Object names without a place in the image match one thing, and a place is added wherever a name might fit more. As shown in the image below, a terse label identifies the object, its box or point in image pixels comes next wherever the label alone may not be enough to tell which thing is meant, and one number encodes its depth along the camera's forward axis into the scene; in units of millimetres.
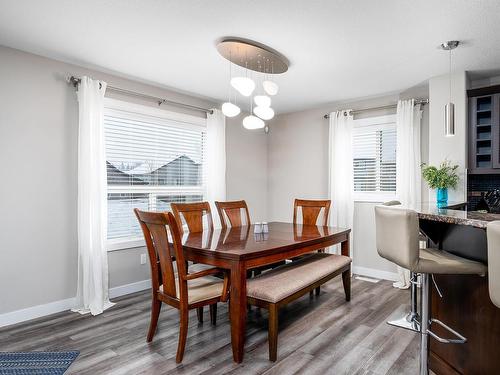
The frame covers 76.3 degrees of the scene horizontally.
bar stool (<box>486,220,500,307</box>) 1138
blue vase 3263
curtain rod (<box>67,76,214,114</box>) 3145
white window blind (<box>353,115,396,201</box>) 4270
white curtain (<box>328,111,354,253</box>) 4441
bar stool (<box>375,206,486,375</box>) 1612
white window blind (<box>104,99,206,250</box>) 3551
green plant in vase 3271
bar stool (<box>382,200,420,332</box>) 2196
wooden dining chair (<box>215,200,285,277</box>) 3697
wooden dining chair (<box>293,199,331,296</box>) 3760
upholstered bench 2219
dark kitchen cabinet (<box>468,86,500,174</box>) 3242
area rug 2064
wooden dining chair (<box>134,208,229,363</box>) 2113
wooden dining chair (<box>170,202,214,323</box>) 3209
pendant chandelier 2633
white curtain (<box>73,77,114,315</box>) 3107
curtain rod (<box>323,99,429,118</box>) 3860
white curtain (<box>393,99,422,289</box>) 3871
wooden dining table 2168
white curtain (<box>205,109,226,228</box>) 4383
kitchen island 1652
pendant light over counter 2545
